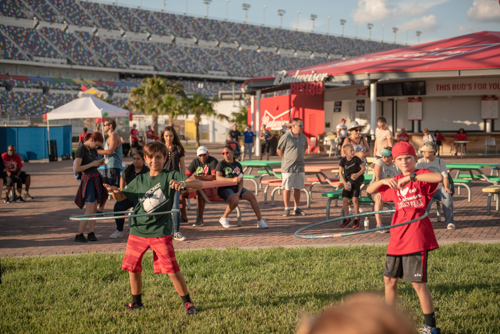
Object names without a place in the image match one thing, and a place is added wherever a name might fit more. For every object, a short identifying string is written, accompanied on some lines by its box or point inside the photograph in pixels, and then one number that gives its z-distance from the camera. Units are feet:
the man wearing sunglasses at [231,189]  33.60
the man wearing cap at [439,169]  29.44
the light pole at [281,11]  291.42
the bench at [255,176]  48.98
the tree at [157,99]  147.84
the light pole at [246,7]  279.08
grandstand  183.83
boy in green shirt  17.38
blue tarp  95.20
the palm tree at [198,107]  155.94
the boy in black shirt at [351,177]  33.14
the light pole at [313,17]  306.35
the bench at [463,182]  42.11
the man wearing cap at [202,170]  34.47
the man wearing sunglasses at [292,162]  37.37
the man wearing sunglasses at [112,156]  34.35
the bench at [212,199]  34.32
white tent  78.12
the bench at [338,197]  33.21
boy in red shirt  14.73
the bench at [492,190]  35.55
